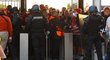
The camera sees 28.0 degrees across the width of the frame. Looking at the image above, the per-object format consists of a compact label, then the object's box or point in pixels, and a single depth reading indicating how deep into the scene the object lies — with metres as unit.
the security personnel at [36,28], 6.70
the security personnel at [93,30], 6.52
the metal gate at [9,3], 8.82
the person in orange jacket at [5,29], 6.52
